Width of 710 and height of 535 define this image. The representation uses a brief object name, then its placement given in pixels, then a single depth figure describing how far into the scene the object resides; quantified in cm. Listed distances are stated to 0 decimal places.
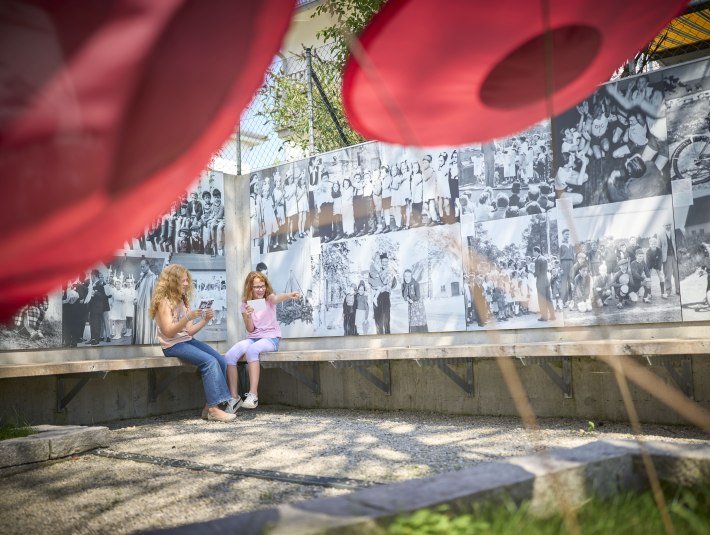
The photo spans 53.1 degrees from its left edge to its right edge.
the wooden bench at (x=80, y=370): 564
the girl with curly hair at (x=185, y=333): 636
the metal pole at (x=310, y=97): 759
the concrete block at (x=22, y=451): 438
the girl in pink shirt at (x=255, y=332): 682
